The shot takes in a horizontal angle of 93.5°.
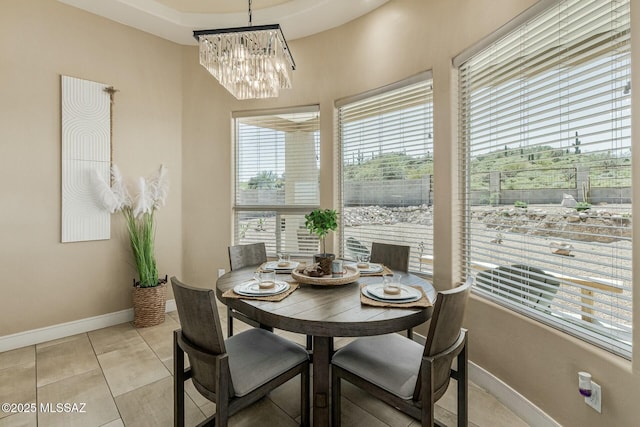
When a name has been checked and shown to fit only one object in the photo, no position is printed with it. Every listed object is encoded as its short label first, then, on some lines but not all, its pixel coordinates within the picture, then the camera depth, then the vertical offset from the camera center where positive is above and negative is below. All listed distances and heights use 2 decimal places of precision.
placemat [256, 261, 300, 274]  2.33 -0.44
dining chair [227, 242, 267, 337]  2.61 -0.39
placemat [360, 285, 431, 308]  1.60 -0.48
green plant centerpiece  2.05 -0.07
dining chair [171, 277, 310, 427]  1.35 -0.78
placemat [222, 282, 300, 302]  1.71 -0.48
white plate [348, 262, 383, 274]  2.30 -0.42
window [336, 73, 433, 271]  2.71 +0.45
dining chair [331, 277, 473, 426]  1.32 -0.80
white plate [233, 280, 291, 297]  1.78 -0.46
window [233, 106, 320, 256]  3.53 +0.45
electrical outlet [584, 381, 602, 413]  1.46 -0.91
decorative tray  1.94 -0.42
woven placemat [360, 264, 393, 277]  2.26 -0.44
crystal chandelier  2.09 +1.14
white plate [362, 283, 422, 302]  1.68 -0.46
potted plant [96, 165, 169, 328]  3.10 -0.19
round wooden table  1.43 -0.51
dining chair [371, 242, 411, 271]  2.53 -0.36
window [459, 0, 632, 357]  1.46 +0.26
